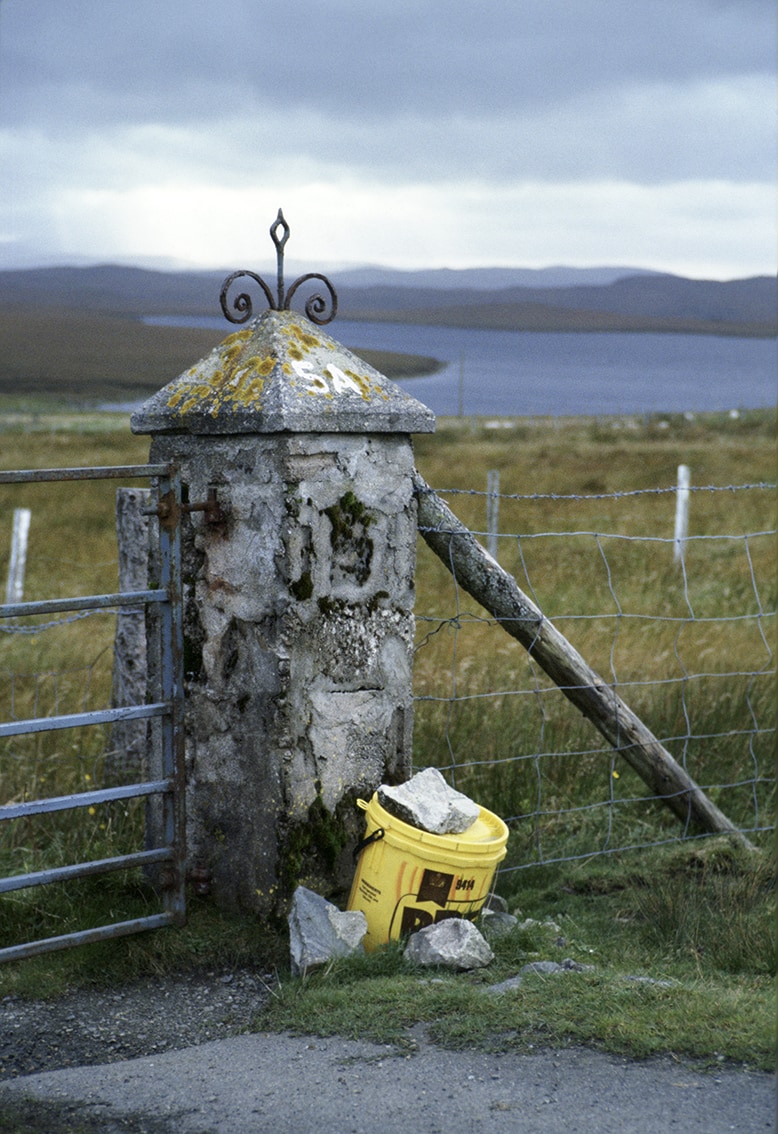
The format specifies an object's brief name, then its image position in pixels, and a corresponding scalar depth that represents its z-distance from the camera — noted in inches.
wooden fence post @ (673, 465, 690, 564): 607.8
